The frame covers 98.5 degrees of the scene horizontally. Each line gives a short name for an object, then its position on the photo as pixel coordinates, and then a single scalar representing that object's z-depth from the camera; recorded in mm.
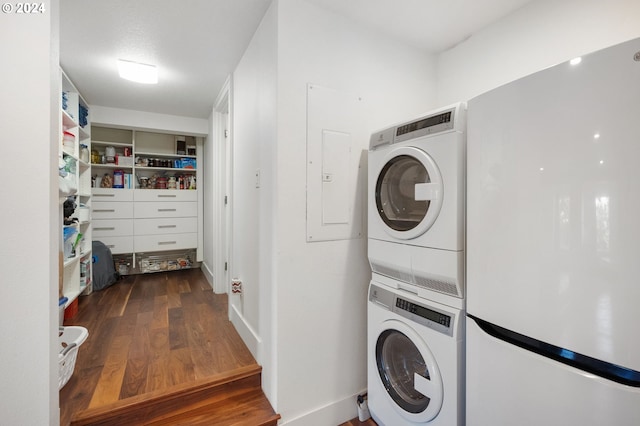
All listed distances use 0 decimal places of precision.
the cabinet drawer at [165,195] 3941
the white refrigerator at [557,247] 742
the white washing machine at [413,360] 1159
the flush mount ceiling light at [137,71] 2279
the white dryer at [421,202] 1183
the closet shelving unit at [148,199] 3789
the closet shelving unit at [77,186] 2520
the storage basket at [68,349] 1454
